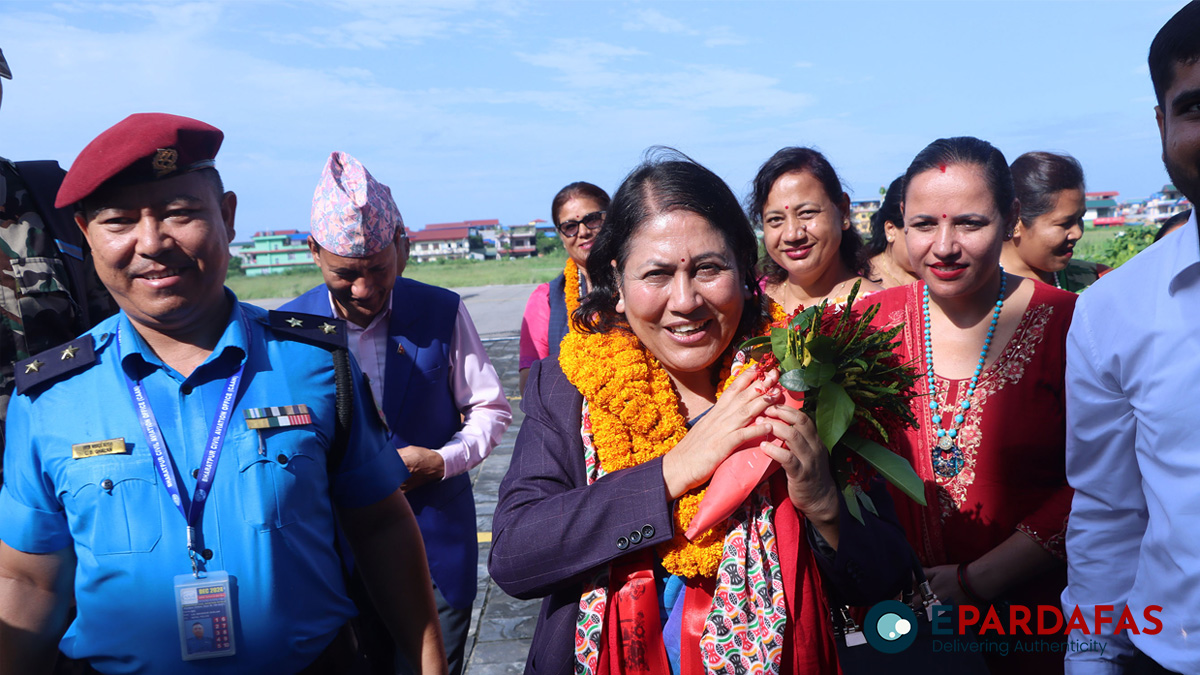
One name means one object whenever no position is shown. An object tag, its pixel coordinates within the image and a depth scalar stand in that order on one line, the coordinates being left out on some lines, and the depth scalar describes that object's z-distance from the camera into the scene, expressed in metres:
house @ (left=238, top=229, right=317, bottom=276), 99.75
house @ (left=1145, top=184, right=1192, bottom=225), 86.38
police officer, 1.87
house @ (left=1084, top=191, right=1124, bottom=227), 84.78
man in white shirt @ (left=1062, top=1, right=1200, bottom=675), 1.67
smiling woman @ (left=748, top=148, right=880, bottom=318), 4.34
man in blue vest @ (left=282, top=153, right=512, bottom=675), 3.30
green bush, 10.16
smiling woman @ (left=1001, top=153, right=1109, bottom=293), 4.37
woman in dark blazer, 2.01
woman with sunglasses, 4.80
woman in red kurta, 2.62
